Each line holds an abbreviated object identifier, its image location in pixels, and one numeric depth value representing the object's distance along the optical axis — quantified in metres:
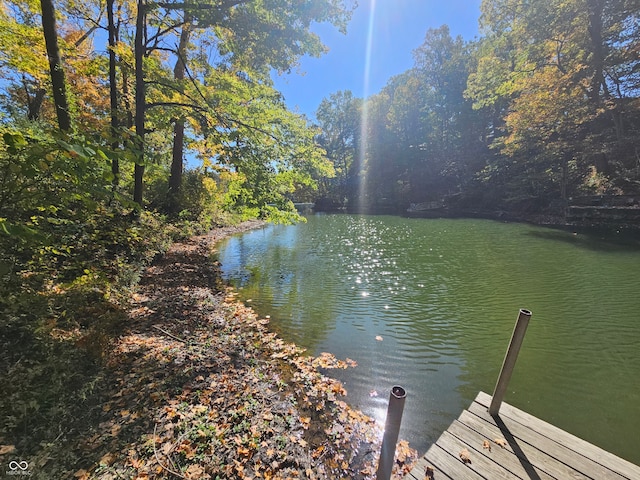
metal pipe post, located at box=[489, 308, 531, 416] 2.70
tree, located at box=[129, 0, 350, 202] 7.42
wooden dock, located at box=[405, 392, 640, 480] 2.36
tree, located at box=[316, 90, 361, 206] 46.09
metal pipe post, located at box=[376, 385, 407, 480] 1.81
